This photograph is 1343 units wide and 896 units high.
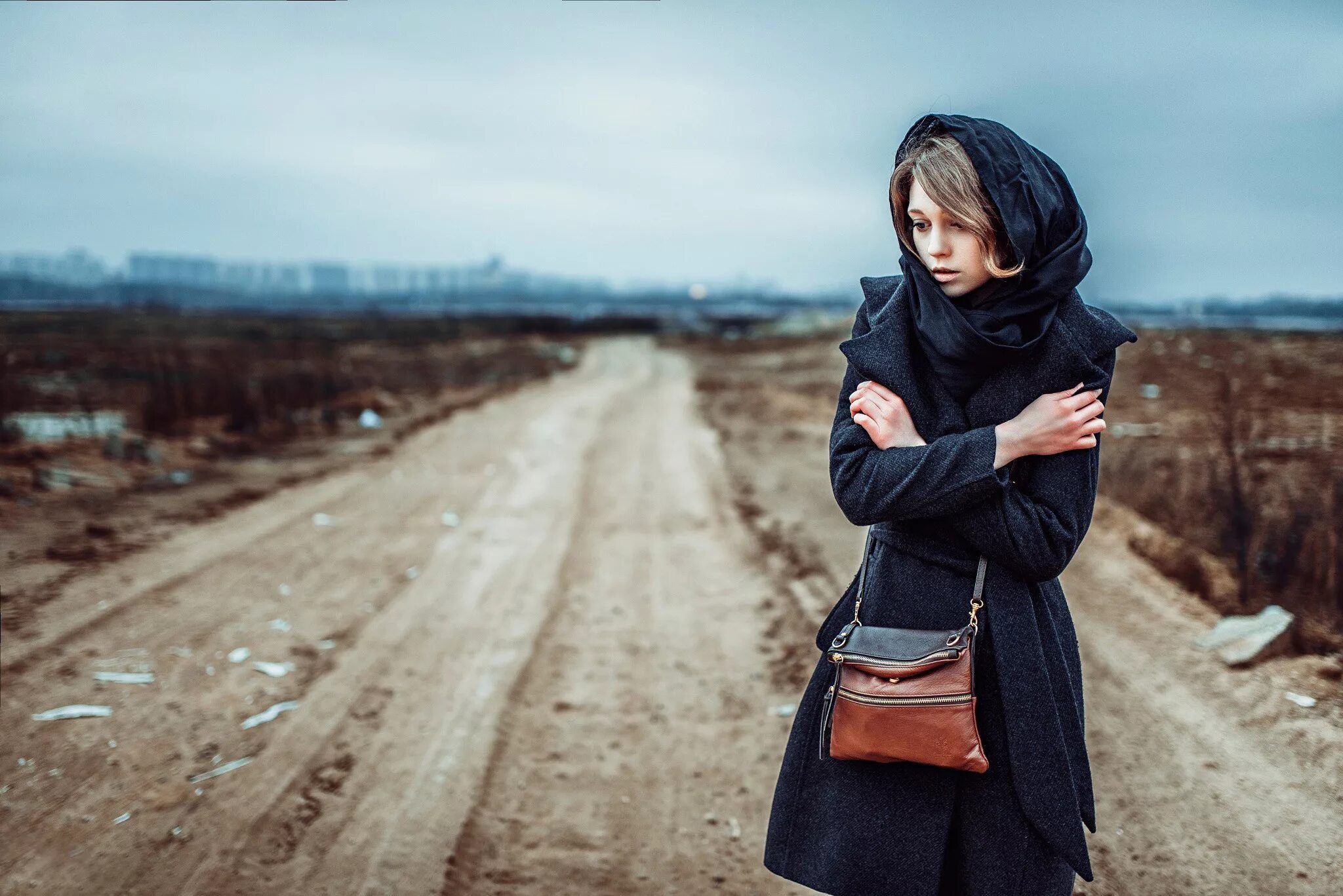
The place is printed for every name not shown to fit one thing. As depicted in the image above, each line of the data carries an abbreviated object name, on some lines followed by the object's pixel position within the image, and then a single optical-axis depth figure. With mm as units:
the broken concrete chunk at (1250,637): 4773
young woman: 1606
